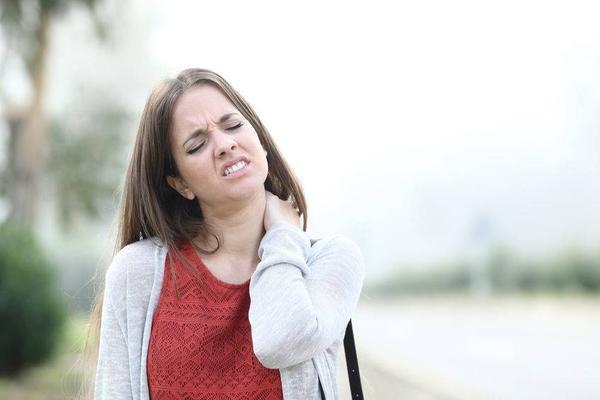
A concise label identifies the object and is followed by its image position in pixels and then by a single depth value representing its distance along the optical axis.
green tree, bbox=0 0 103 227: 12.76
